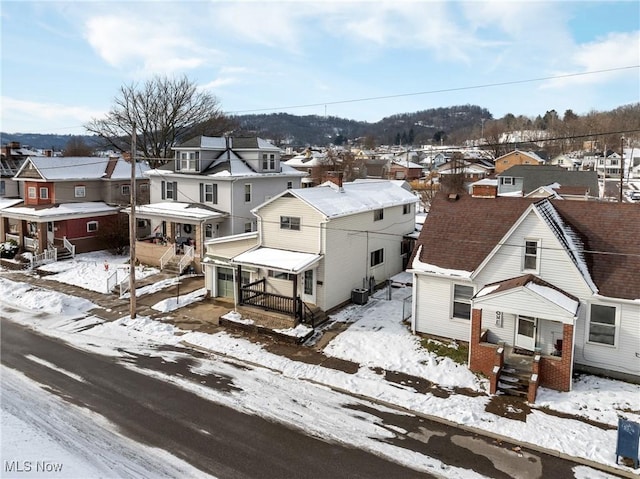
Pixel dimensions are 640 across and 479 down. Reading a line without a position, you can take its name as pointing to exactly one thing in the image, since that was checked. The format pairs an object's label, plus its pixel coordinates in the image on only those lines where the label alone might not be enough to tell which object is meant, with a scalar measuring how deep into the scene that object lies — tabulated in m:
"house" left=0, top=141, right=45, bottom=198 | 42.84
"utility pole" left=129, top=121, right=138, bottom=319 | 22.30
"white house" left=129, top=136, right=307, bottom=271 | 32.22
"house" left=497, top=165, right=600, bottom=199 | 51.73
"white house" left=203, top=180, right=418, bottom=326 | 22.55
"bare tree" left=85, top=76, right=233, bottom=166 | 51.09
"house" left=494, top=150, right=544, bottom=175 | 94.25
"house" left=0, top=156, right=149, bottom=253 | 35.53
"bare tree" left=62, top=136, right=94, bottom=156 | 100.15
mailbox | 11.51
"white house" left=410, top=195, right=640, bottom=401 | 15.68
